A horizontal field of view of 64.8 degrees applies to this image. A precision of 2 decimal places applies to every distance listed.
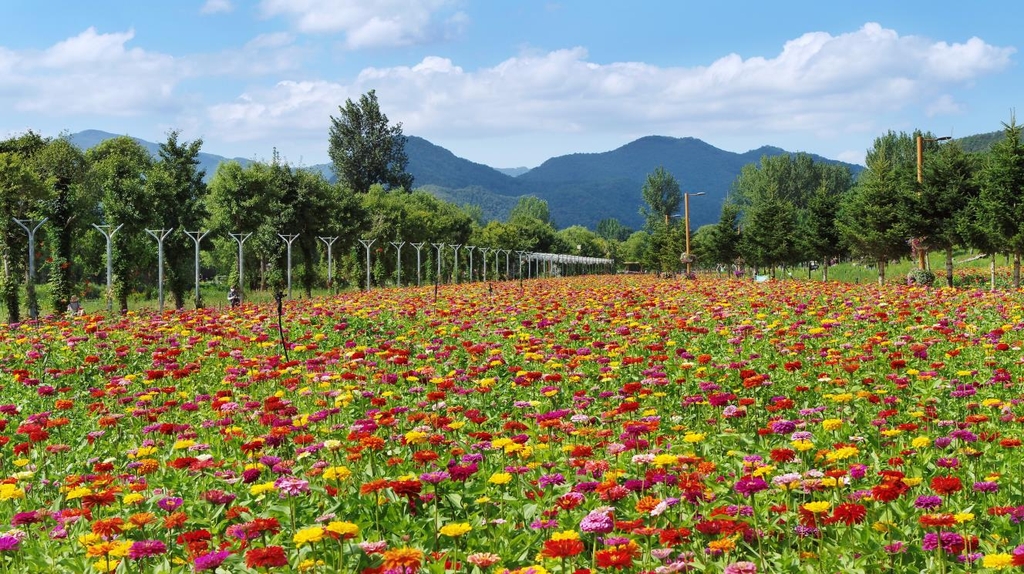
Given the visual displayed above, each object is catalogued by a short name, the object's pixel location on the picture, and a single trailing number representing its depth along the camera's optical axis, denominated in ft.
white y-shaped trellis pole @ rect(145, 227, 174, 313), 80.02
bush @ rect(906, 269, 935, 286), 89.05
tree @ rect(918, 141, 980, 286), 102.73
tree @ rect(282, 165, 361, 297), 130.62
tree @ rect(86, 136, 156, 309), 93.25
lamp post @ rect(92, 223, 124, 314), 72.69
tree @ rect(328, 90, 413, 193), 280.51
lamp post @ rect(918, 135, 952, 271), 101.60
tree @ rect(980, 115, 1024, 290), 88.02
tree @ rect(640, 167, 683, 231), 419.33
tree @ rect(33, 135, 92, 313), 88.53
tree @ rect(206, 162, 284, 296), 119.55
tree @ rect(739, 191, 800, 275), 158.51
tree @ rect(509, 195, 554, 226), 571.07
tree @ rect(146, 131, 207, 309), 99.04
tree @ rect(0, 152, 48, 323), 82.43
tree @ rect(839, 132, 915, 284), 107.45
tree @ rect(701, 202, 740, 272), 196.13
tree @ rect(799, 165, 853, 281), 144.15
